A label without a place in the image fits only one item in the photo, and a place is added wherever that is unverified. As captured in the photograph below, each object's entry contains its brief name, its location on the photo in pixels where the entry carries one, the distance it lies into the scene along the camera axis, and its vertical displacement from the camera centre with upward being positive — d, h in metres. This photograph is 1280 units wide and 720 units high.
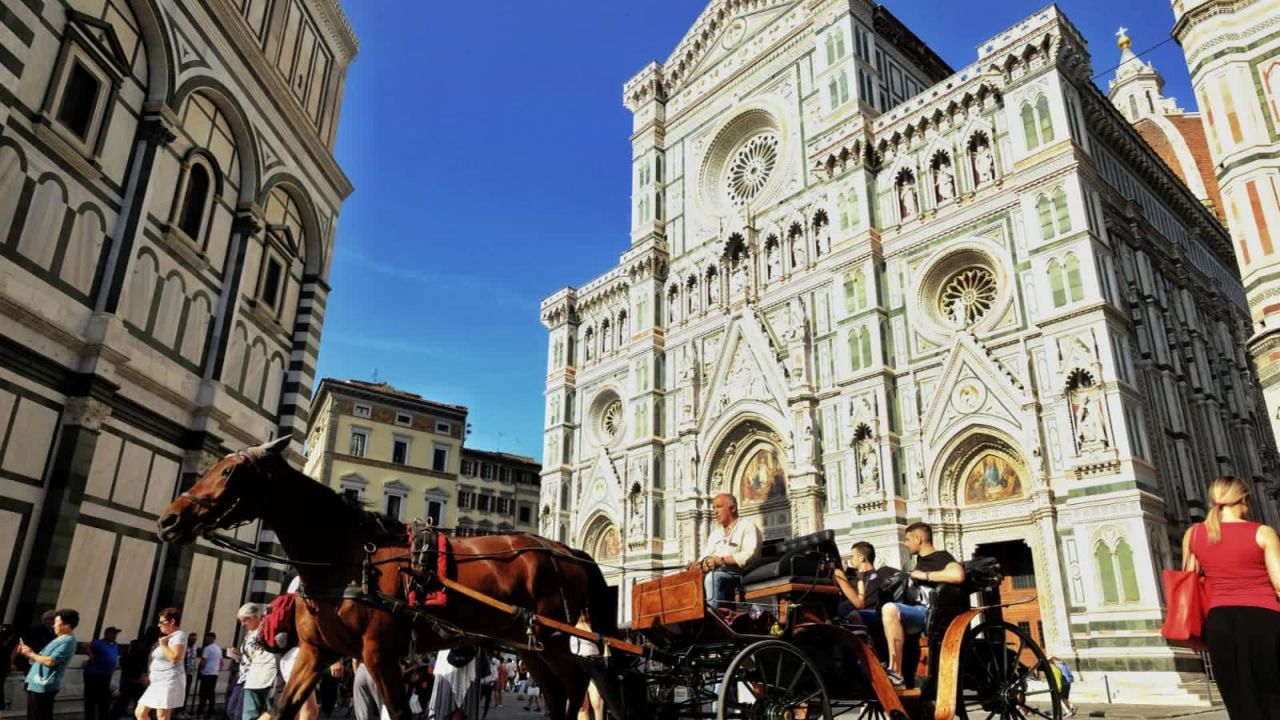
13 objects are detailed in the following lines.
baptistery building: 9.30 +4.74
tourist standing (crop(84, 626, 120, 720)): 8.37 -0.52
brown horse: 5.33 +0.37
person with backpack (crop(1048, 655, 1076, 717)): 11.68 -0.72
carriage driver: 6.40 +0.59
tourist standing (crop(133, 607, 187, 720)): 7.32 -0.44
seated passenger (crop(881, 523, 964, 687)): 6.30 +0.40
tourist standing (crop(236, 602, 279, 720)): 7.91 -0.43
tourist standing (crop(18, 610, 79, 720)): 6.88 -0.36
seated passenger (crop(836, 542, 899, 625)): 6.44 +0.33
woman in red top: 3.76 +0.16
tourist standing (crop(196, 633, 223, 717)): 11.34 -0.61
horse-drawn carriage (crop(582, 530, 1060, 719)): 5.64 -0.15
